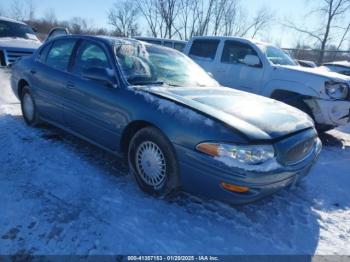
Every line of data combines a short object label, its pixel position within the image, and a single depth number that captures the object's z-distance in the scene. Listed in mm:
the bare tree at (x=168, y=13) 31922
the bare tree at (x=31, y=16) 40531
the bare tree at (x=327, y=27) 23128
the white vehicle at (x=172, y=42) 12482
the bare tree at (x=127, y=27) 38688
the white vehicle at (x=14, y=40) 9102
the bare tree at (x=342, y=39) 23908
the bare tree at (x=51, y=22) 46512
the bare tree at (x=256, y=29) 32750
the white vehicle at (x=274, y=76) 5371
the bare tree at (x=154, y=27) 33450
